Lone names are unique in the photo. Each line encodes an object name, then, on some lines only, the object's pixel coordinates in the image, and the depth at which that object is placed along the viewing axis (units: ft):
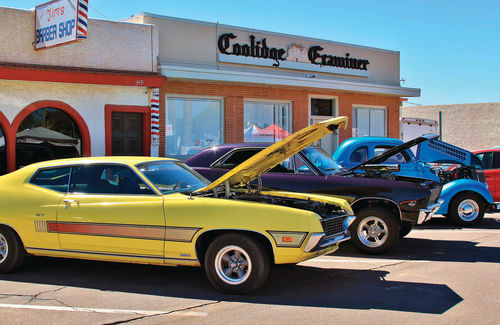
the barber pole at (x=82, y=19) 35.13
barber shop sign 35.19
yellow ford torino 16.38
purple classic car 23.07
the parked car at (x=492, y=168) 37.55
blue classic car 30.68
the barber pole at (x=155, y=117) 42.70
